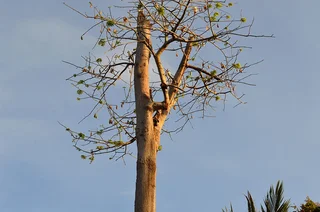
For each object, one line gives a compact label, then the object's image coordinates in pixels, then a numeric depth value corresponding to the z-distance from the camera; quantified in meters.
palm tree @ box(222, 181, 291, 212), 22.89
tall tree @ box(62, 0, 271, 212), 8.09
